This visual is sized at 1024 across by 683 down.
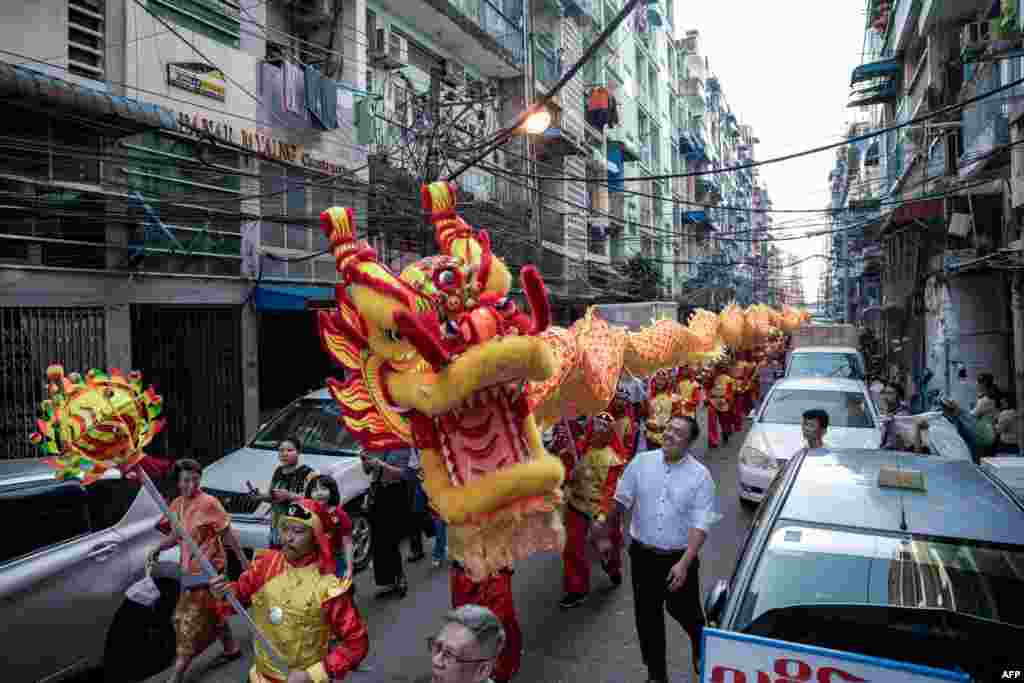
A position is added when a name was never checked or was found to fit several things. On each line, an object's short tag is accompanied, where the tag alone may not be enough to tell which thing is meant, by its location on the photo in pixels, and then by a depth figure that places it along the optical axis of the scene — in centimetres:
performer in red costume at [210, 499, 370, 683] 302
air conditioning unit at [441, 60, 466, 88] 1733
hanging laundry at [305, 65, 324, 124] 1231
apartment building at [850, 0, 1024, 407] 1109
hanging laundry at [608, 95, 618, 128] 2683
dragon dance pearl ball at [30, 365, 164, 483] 307
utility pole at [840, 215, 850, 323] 3944
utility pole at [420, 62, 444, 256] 1012
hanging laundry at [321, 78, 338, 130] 1260
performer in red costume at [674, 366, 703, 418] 1045
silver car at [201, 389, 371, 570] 645
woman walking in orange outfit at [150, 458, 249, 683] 416
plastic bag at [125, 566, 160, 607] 404
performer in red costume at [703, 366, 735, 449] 1324
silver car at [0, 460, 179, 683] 383
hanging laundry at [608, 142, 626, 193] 3073
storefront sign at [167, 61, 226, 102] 1031
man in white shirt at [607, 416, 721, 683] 398
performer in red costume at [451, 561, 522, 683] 383
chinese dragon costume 352
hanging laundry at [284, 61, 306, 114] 1200
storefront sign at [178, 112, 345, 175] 1071
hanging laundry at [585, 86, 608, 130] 2631
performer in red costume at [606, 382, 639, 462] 686
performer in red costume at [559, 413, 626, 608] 558
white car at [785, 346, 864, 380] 1545
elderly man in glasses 199
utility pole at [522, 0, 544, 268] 2062
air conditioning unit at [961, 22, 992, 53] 1147
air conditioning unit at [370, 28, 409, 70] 1442
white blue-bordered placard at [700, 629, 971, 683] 223
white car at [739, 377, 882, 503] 797
